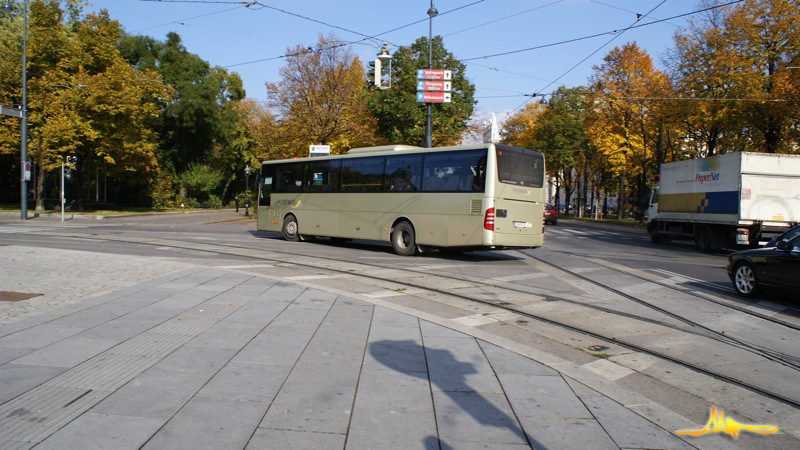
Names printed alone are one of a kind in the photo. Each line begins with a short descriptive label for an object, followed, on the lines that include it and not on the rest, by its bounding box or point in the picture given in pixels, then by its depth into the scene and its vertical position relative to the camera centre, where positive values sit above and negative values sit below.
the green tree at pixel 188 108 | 54.19 +8.80
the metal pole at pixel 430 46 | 24.09 +6.92
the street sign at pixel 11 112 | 27.78 +4.06
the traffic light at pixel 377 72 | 22.08 +5.04
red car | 42.93 -0.51
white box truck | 19.64 +0.50
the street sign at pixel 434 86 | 24.34 +5.07
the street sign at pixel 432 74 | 24.42 +5.59
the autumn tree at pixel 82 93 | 33.94 +6.23
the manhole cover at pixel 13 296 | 7.76 -1.41
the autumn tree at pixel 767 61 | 25.27 +7.08
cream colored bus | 14.79 +0.23
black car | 9.32 -0.94
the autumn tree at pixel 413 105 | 39.34 +6.93
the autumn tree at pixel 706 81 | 27.17 +6.40
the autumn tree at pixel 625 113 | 38.72 +6.71
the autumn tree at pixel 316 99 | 35.41 +6.40
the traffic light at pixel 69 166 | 31.73 +1.69
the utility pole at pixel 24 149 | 29.27 +2.35
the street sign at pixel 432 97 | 24.43 +4.59
